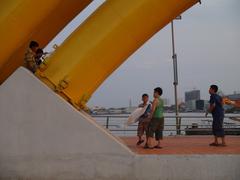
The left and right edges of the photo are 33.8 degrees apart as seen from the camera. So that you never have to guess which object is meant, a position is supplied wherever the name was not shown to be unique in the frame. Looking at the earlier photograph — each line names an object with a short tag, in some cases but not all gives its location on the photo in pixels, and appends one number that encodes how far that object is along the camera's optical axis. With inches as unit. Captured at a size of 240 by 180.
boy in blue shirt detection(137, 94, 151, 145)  388.8
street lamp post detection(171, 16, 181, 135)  772.0
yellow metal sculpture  317.7
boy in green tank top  361.1
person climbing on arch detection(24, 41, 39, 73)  316.2
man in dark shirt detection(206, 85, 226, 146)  379.6
